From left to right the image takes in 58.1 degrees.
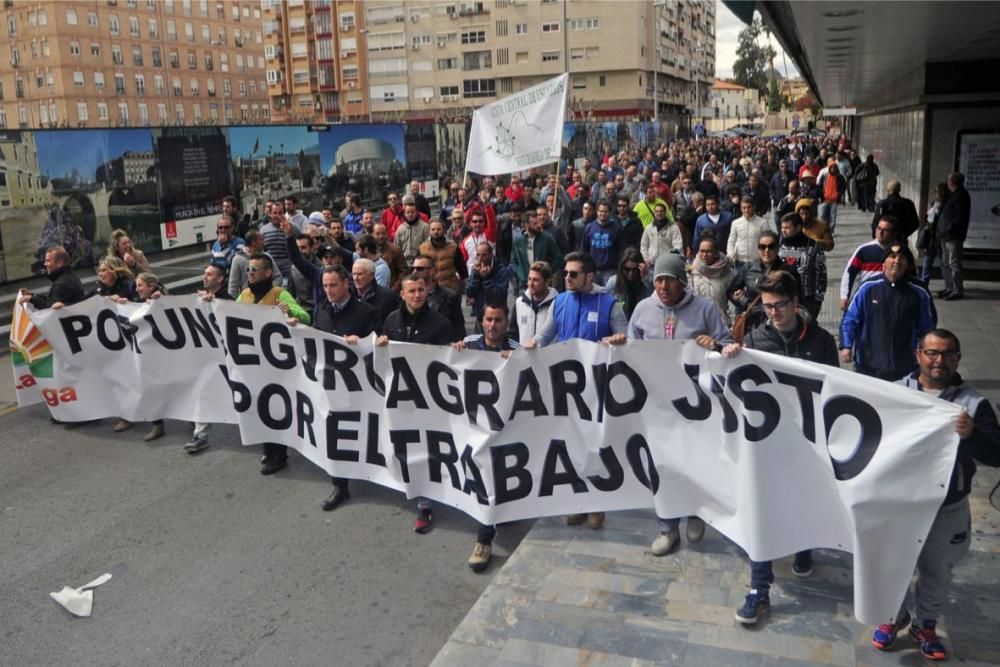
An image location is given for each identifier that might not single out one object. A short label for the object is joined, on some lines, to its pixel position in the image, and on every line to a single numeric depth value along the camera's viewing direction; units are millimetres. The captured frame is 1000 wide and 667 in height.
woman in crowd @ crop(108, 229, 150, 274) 9039
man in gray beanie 5383
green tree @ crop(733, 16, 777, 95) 135750
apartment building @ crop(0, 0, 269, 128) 81500
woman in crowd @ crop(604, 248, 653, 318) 7891
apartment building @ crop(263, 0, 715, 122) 81812
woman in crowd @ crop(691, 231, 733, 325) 7492
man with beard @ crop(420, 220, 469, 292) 9453
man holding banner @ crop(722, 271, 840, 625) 4715
